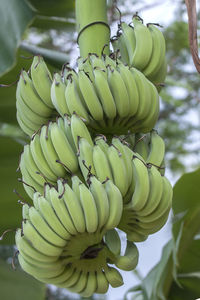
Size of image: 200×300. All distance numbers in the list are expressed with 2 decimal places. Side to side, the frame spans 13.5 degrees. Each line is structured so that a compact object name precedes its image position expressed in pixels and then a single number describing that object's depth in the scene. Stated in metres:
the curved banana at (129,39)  1.98
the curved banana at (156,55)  1.98
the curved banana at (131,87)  1.88
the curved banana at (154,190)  1.80
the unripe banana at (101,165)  1.77
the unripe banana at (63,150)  1.82
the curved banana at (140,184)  1.78
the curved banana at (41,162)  1.85
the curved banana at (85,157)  1.78
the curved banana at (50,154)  1.83
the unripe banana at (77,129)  1.80
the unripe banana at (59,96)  1.87
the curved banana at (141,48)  1.96
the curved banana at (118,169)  1.78
